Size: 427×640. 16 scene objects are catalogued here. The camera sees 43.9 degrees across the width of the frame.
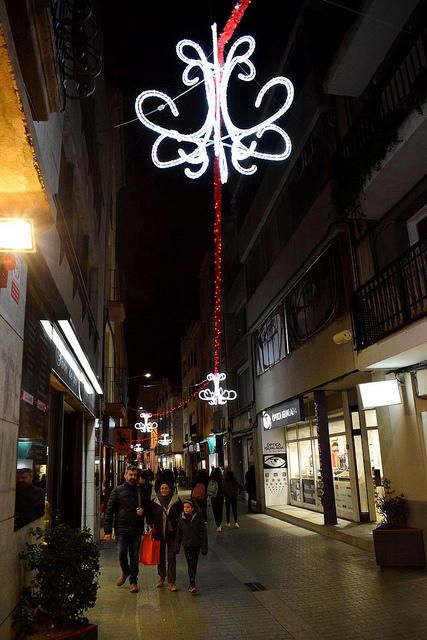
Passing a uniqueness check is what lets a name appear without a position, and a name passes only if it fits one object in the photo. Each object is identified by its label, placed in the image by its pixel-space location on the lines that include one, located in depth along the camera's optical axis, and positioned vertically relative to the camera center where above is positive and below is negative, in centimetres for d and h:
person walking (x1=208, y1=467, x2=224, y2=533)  1584 -99
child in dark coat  856 -117
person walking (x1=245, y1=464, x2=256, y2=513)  1988 -84
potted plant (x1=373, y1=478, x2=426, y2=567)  936 -161
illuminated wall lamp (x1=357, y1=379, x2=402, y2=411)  1037 +111
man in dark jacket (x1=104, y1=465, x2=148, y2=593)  867 -95
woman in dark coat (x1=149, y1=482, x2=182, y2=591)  879 -107
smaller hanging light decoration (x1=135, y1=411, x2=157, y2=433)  3856 +297
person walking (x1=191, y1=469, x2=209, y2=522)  1136 -64
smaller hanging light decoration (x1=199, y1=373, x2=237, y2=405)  2376 +308
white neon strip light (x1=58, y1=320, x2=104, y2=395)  832 +216
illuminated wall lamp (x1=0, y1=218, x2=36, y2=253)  420 +180
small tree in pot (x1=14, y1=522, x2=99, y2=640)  543 -126
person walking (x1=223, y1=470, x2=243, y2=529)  1598 -82
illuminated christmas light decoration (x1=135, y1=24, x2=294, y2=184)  664 +430
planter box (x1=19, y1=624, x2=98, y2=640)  529 -164
